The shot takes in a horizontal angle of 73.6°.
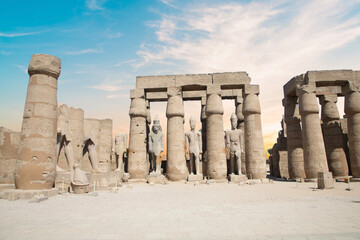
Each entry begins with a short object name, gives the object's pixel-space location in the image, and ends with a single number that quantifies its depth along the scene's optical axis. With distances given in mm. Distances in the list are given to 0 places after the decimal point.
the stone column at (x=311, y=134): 14141
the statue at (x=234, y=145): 14453
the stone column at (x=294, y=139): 16672
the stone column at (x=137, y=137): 14719
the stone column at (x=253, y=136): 14031
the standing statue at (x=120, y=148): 16188
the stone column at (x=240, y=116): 17062
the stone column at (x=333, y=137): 16547
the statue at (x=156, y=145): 14562
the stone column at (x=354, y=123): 14938
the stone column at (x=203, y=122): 18512
